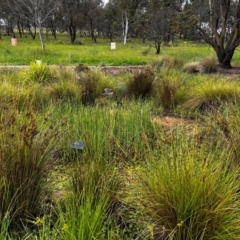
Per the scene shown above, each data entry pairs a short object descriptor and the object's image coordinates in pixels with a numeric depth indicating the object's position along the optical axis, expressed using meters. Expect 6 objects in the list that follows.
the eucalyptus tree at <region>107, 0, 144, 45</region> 19.66
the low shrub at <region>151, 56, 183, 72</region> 9.88
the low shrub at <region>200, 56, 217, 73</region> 10.15
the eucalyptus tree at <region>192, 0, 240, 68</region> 11.37
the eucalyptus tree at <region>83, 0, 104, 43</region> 39.71
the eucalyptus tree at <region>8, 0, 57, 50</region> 18.71
